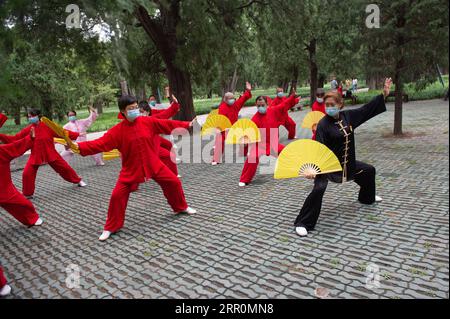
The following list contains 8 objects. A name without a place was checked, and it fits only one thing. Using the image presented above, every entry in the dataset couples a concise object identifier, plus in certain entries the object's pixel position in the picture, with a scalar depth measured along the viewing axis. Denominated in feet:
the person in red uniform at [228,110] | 27.14
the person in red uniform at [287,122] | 30.45
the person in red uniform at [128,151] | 14.79
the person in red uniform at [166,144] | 21.27
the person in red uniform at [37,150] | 21.99
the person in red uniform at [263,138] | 21.01
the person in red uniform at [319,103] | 28.76
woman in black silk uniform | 13.53
